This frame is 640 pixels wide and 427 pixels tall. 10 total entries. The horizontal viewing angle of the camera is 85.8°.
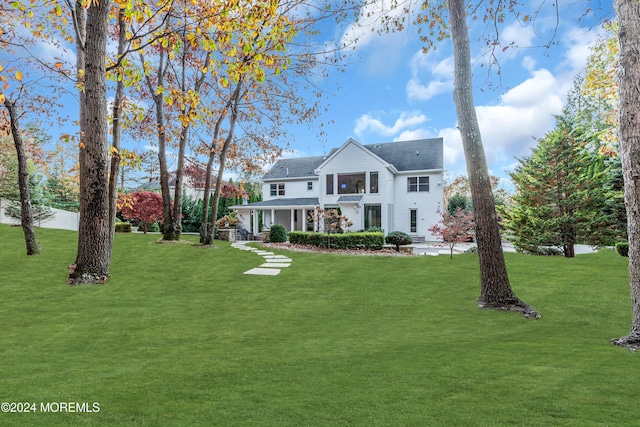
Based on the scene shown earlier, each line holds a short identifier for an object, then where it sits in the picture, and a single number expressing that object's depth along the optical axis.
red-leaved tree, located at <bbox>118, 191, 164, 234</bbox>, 23.83
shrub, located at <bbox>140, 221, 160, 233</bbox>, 26.43
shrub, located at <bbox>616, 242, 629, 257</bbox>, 13.18
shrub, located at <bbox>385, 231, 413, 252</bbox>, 16.62
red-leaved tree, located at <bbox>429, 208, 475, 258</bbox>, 13.94
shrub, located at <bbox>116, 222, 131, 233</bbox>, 21.66
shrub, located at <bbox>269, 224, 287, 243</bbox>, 19.33
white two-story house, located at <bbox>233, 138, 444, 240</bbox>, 24.77
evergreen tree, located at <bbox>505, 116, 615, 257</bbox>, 13.48
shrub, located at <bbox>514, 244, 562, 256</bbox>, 14.71
